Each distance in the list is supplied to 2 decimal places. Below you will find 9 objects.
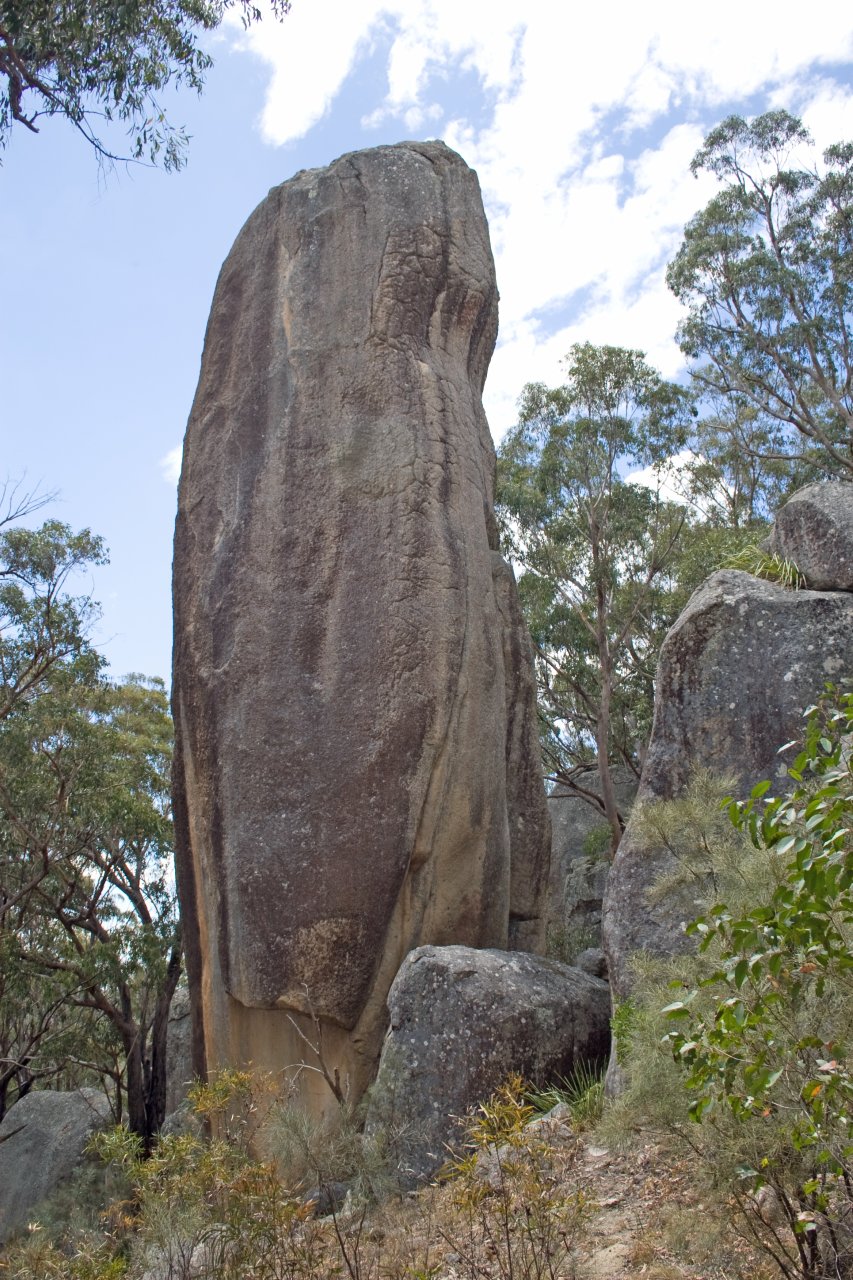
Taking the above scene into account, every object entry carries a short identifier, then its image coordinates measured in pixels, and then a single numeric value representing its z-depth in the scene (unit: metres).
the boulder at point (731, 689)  7.52
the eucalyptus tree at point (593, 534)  20.70
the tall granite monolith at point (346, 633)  8.16
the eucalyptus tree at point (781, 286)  21.16
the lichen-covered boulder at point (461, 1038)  6.99
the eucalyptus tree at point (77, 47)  9.54
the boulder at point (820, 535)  8.30
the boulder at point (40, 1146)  13.05
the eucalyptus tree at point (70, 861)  14.56
